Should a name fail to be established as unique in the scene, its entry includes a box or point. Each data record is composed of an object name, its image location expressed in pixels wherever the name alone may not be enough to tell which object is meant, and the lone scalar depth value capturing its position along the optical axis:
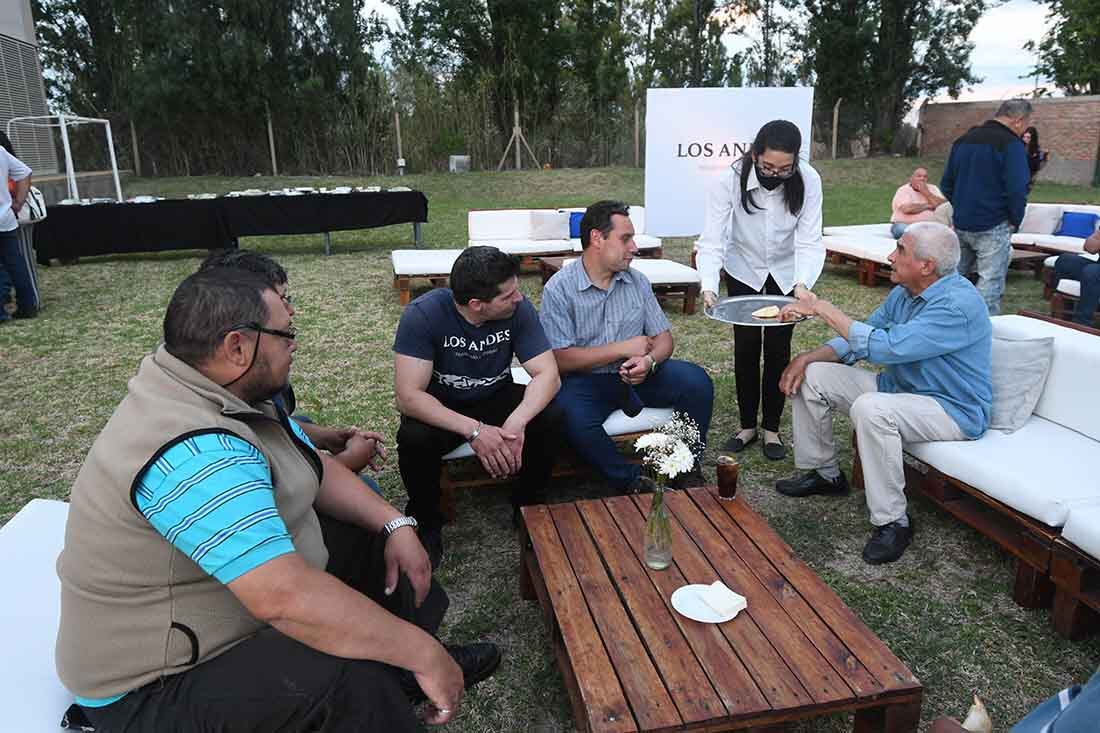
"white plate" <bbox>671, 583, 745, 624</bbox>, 1.92
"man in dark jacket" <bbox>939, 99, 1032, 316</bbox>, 5.39
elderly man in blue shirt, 2.81
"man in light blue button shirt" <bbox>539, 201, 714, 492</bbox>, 3.23
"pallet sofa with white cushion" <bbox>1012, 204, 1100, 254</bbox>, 7.63
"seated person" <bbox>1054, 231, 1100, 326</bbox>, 5.46
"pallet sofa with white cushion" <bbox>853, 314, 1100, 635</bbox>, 2.44
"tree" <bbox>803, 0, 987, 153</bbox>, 22.05
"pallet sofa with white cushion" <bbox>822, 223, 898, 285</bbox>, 7.44
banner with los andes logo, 7.05
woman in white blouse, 3.55
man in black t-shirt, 2.79
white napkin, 1.94
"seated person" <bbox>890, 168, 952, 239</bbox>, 7.38
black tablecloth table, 8.82
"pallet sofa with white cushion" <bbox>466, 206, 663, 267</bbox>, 8.44
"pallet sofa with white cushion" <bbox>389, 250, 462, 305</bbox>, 7.00
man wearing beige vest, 1.32
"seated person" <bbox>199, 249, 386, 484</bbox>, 2.42
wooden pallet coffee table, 1.65
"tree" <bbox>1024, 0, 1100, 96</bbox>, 20.70
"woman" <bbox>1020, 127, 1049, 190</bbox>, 6.37
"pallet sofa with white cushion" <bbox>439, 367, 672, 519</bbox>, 3.14
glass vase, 2.17
